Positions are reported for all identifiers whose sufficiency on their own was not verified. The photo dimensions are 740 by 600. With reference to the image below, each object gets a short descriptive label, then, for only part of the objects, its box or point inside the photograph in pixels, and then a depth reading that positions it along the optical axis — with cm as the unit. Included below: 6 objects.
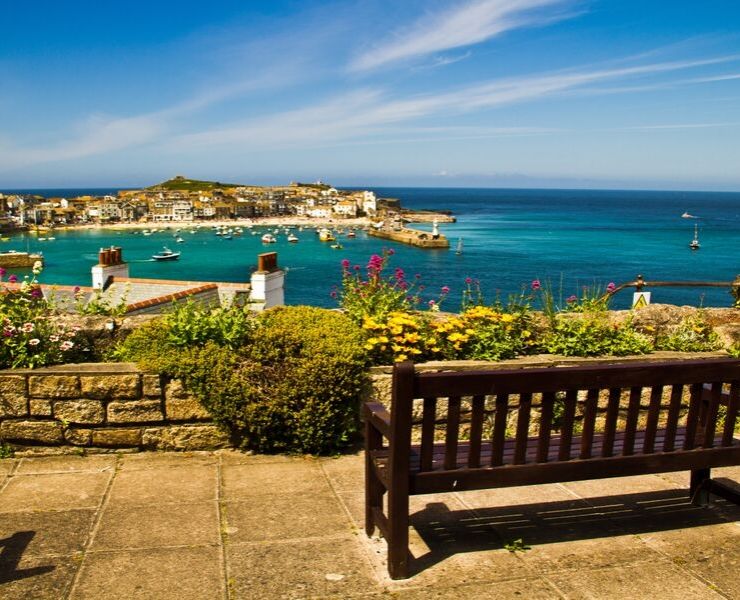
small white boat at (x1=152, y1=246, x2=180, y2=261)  9325
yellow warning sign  956
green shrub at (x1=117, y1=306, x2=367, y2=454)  479
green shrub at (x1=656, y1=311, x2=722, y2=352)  631
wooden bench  315
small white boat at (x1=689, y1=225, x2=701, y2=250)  8735
